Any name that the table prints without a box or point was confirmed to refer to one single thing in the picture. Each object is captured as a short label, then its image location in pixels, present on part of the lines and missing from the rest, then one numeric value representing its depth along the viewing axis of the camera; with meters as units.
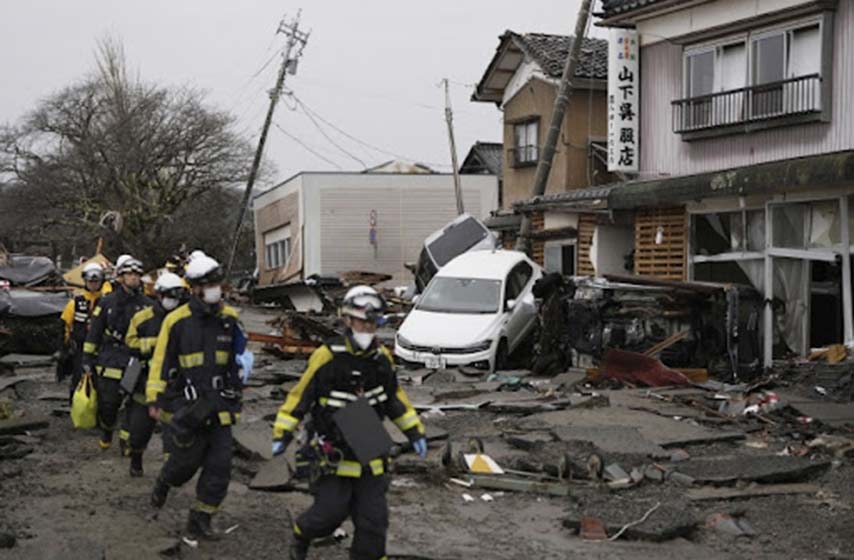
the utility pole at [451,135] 35.77
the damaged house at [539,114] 25.22
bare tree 45.06
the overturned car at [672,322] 14.83
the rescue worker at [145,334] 9.08
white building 37.84
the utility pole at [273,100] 39.59
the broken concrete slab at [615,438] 10.22
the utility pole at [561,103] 20.95
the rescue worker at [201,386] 7.25
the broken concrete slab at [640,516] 7.55
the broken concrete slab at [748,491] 8.69
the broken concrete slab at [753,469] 9.12
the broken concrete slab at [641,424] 10.84
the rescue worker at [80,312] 11.72
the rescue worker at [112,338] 10.30
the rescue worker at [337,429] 6.00
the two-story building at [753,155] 15.36
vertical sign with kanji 19.31
